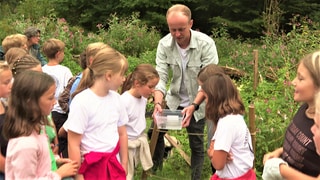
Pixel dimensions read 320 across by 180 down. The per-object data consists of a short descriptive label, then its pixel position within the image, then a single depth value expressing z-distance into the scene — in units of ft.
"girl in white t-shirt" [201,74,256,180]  10.98
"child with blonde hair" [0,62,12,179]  10.16
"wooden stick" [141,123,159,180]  15.71
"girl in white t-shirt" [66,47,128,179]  10.89
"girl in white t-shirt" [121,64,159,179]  13.56
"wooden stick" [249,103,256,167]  14.89
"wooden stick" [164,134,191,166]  19.37
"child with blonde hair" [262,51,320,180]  8.52
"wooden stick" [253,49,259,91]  26.18
